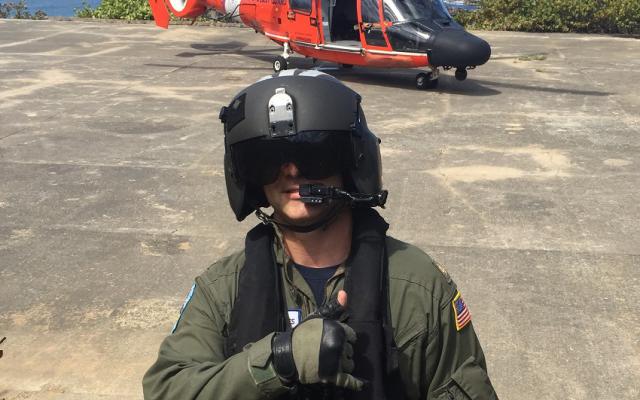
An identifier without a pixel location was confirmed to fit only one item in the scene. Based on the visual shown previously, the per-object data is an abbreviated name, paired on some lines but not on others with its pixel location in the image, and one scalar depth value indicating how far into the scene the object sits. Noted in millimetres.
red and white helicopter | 12594
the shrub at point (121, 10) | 23125
